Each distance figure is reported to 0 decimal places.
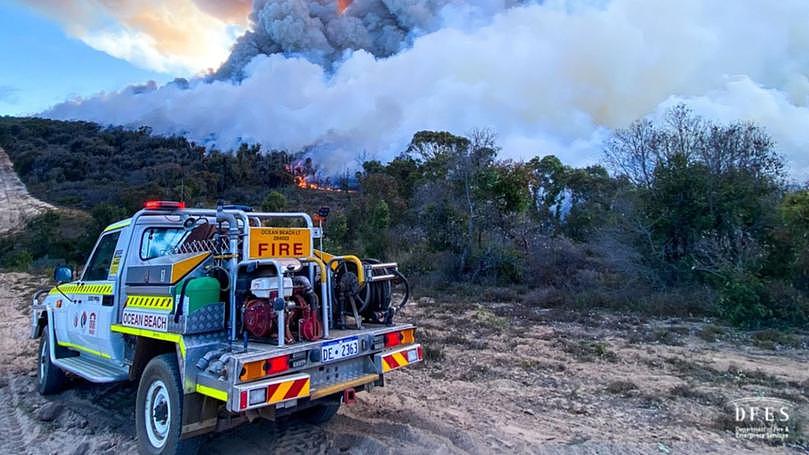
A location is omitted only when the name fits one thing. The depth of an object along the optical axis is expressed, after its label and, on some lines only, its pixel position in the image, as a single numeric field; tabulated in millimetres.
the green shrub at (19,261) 25266
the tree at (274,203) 28047
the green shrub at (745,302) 9562
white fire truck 3869
